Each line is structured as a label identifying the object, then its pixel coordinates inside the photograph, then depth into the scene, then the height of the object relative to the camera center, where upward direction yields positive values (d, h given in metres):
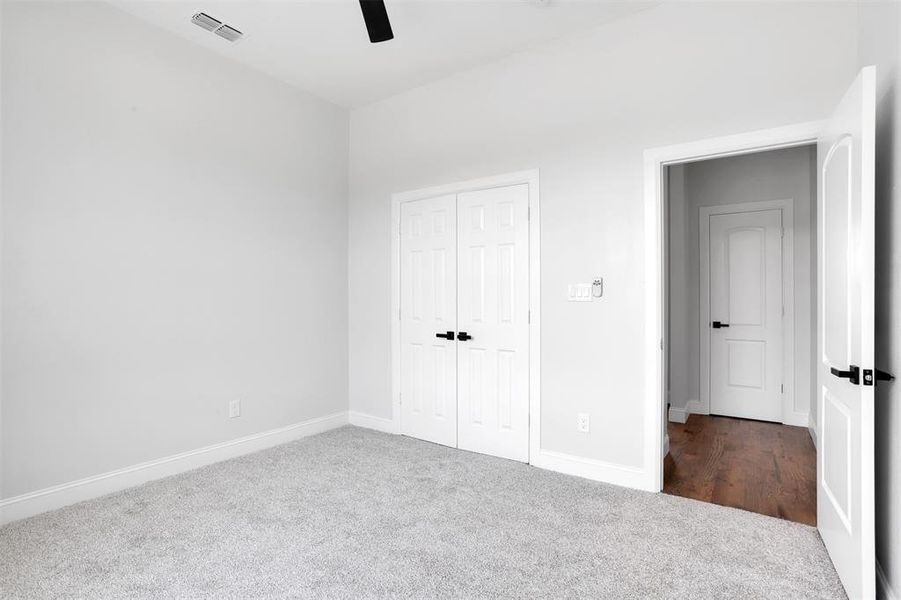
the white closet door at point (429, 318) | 3.96 -0.14
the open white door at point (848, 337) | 1.76 -0.14
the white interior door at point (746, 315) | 4.73 -0.12
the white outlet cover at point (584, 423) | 3.26 -0.81
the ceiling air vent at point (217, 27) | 3.13 +1.83
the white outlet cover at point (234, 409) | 3.69 -0.82
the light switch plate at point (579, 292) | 3.25 +0.07
